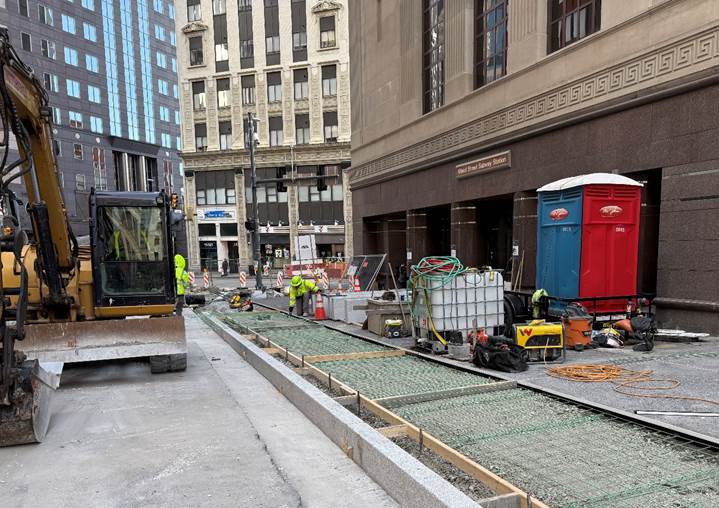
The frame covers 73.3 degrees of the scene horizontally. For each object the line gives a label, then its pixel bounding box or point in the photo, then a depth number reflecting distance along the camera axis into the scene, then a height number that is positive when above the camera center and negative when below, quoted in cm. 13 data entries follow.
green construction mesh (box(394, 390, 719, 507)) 356 -203
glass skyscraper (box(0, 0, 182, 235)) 5084 +1793
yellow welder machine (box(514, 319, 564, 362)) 761 -185
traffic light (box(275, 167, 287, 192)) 2291 +192
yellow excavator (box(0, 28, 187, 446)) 533 -68
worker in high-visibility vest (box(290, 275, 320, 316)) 1553 -207
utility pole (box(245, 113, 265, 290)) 2414 -21
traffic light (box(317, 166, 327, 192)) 2109 +187
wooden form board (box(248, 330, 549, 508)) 344 -198
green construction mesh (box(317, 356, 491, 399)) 655 -229
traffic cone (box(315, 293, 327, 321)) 1468 -257
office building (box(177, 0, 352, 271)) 4369 +1041
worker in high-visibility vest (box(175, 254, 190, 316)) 1414 -140
